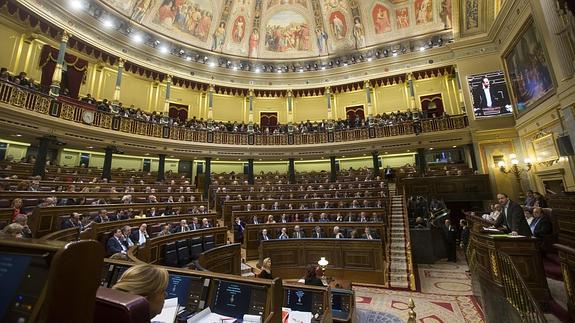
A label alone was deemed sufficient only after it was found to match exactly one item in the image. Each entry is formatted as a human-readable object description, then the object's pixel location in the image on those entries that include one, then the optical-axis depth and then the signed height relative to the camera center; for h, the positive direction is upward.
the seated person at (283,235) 7.82 -0.95
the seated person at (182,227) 7.09 -0.57
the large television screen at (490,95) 11.48 +4.56
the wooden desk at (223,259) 5.20 -1.16
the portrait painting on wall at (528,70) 8.05 +4.30
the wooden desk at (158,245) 4.59 -0.72
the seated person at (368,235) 7.27 -0.94
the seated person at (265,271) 3.97 -1.01
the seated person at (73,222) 5.59 -0.27
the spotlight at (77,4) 10.88 +8.46
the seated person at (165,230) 6.13 -0.55
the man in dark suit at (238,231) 8.87 -0.89
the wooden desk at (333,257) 6.75 -1.47
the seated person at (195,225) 7.40 -0.54
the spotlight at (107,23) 12.12 +8.51
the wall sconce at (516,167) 10.08 +1.15
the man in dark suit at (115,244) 5.09 -0.70
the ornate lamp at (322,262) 5.55 -1.27
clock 10.49 +3.65
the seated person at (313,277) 4.12 -1.18
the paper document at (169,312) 1.69 -0.71
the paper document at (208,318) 1.86 -0.81
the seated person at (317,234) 7.73 -0.93
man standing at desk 4.19 -0.36
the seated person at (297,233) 7.83 -0.90
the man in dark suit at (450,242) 8.47 -1.40
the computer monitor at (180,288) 2.23 -0.70
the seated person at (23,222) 4.10 -0.17
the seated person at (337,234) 7.59 -0.93
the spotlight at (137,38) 13.45 +8.63
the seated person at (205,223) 7.70 -0.51
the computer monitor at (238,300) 1.96 -0.73
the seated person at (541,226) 4.62 -0.53
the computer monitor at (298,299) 2.50 -0.93
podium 3.47 -1.04
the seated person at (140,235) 6.03 -0.64
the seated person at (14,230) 3.40 -0.24
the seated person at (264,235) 7.91 -0.96
